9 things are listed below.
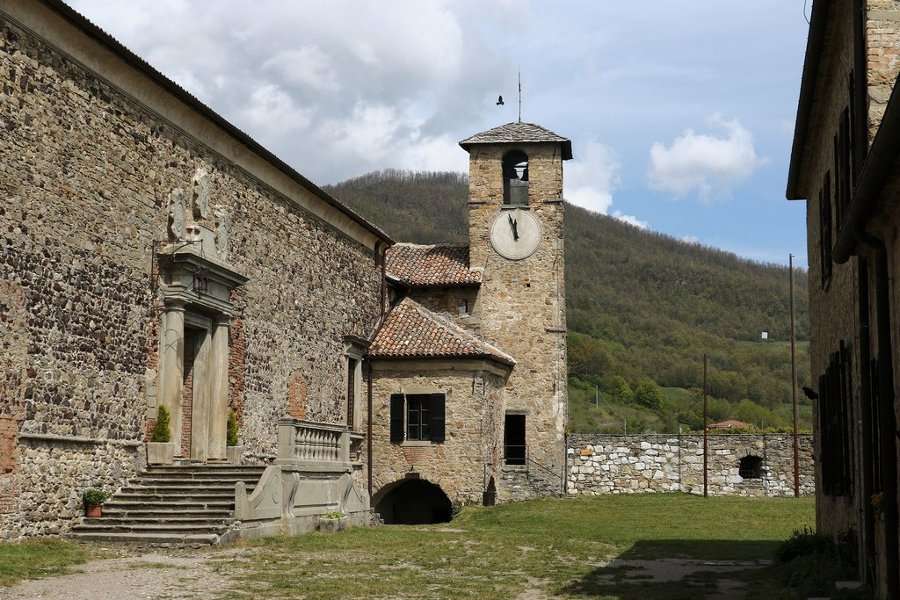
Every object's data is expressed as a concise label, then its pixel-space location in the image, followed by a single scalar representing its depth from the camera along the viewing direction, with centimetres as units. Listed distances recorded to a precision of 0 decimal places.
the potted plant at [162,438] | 1870
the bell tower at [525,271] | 3169
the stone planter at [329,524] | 1964
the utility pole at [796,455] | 3234
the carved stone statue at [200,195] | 2036
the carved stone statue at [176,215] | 1956
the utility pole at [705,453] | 3216
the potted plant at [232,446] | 2150
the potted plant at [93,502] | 1669
